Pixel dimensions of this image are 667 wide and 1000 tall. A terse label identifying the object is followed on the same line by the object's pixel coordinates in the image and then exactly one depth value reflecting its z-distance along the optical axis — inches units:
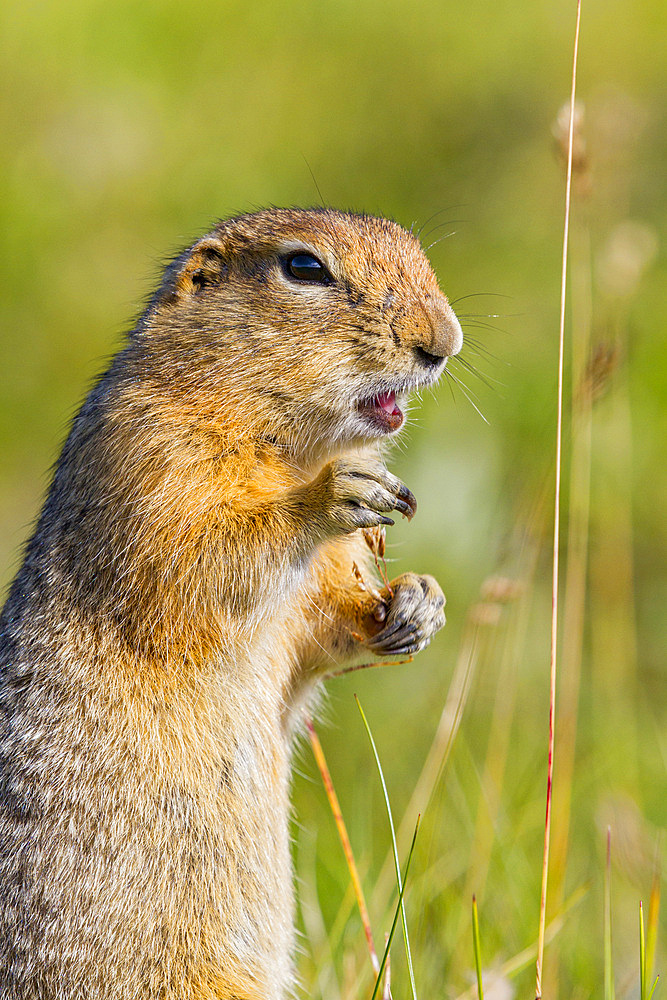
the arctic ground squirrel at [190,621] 261.1
